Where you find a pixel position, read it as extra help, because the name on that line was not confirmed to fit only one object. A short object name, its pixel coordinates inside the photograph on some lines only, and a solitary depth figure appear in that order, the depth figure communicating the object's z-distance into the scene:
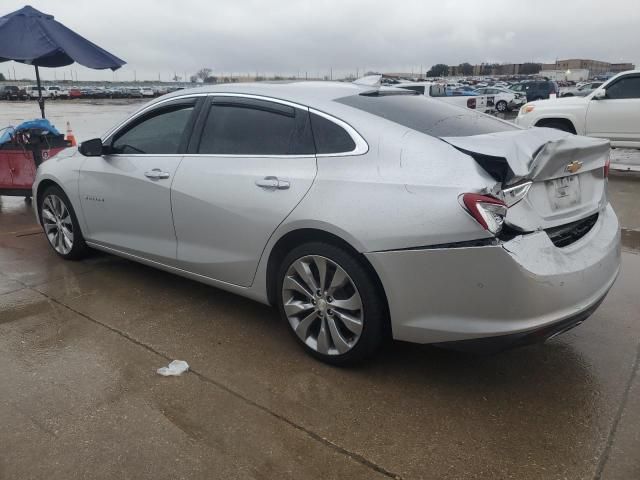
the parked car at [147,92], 70.50
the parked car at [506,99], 29.93
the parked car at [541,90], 27.50
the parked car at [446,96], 17.00
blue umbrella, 7.41
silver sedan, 2.57
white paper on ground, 3.12
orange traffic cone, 8.41
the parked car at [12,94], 54.06
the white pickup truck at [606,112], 9.90
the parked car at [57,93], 60.81
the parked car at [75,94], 62.74
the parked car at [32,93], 55.41
